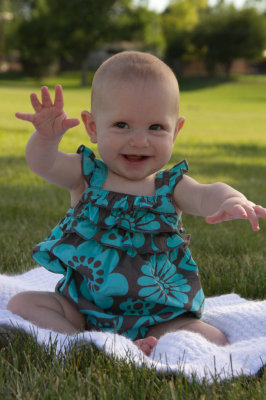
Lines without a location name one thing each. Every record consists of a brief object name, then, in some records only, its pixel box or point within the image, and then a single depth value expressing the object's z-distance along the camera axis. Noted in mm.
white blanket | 1742
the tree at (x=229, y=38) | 49406
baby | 2158
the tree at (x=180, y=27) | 51369
